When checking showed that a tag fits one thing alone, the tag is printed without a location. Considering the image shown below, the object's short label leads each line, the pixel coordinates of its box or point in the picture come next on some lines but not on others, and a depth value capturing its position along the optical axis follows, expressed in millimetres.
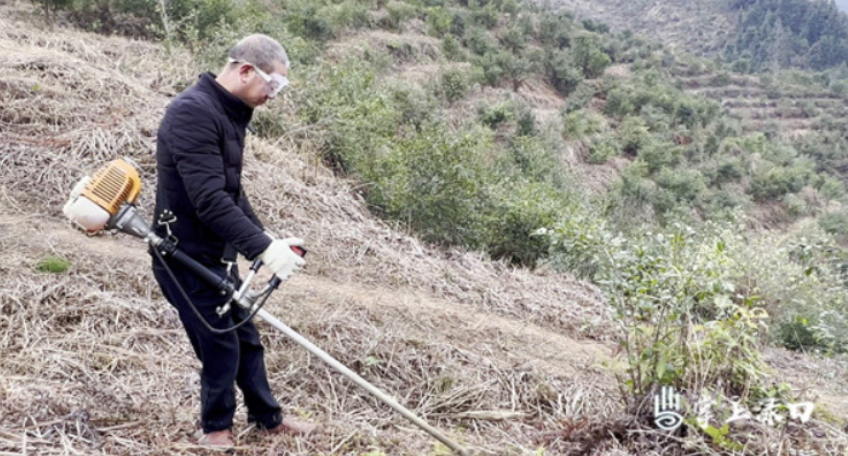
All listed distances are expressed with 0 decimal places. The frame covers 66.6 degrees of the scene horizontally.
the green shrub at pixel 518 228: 9180
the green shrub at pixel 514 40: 35969
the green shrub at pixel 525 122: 25109
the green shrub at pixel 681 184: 27719
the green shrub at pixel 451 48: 30047
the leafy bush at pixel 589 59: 37969
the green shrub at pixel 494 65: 29812
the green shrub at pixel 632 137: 30922
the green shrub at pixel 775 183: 33062
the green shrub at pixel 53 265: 4590
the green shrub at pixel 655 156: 29766
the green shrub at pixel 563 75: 35188
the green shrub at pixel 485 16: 36200
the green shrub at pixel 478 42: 33062
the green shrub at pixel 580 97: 32422
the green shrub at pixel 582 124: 28609
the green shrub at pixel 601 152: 28391
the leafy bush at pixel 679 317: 3189
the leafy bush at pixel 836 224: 29078
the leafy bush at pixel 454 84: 25781
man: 2354
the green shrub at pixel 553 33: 39719
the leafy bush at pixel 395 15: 29594
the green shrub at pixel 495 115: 25062
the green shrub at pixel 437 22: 31562
